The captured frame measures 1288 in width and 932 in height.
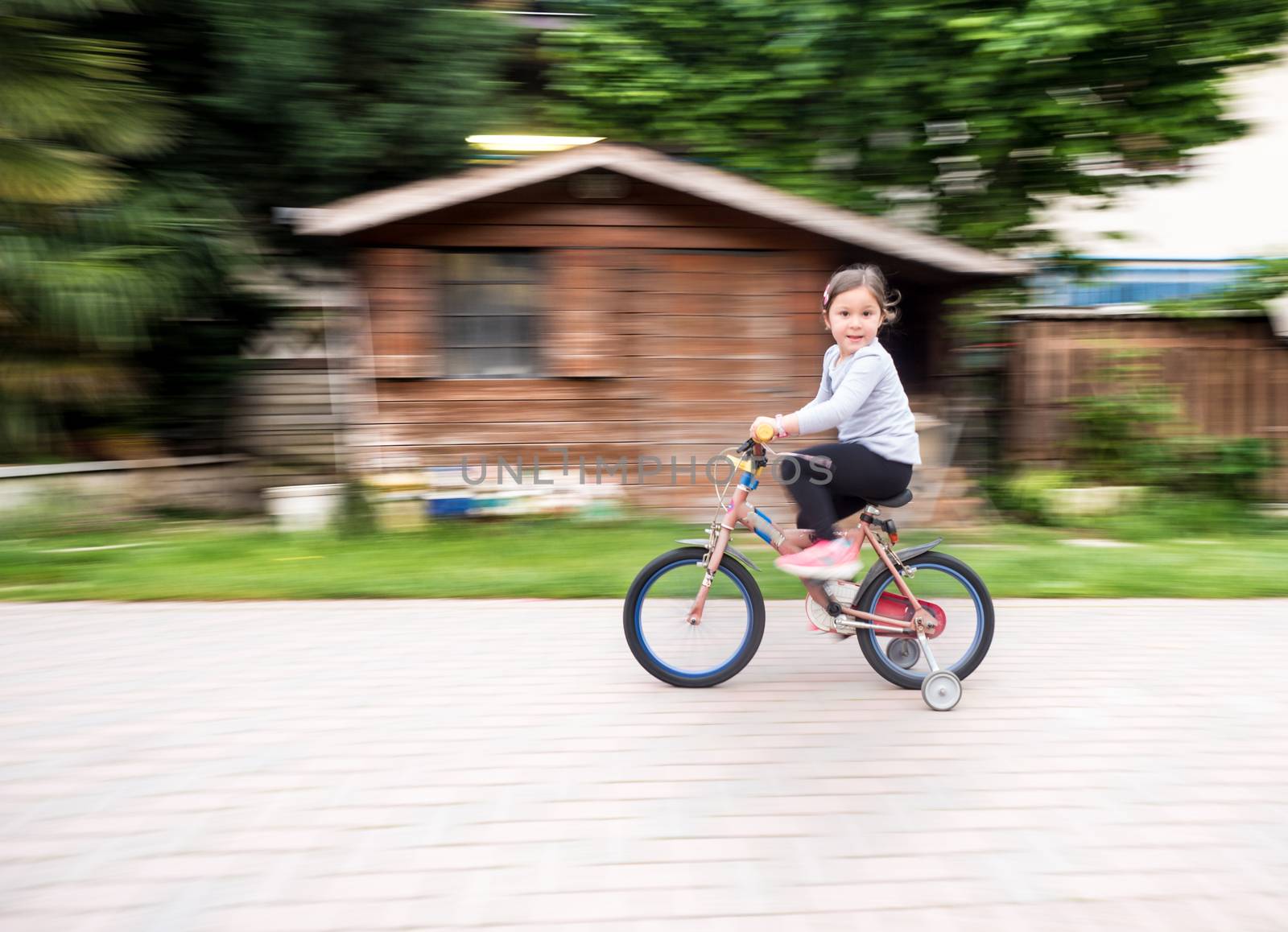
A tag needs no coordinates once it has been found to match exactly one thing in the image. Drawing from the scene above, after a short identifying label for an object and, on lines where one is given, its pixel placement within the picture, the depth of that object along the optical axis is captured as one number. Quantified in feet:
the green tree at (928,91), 31.50
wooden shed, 30.50
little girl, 13.38
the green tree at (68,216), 28.12
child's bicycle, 13.83
